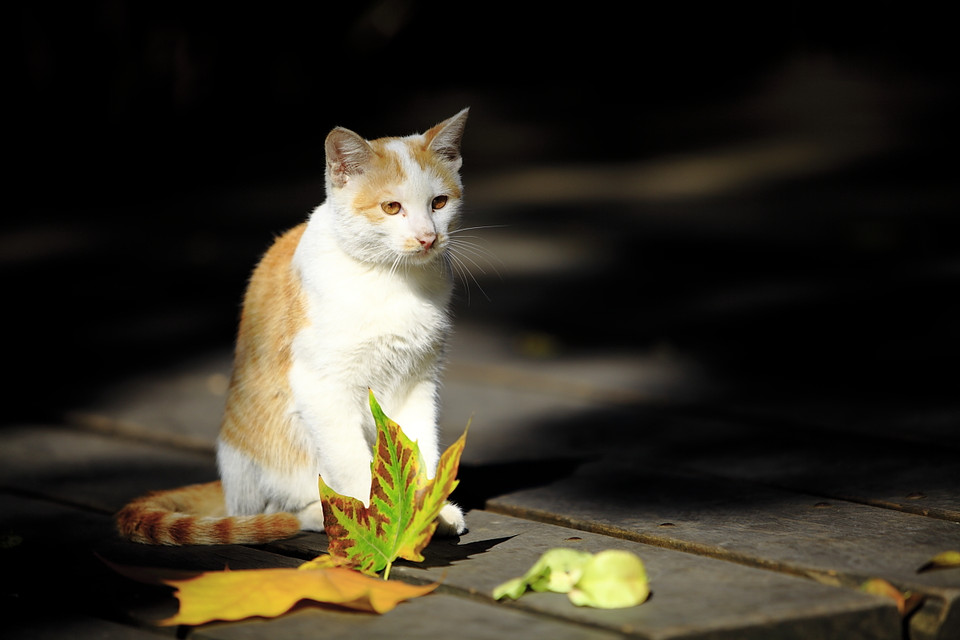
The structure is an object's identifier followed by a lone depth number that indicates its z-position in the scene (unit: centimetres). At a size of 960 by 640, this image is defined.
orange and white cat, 484
